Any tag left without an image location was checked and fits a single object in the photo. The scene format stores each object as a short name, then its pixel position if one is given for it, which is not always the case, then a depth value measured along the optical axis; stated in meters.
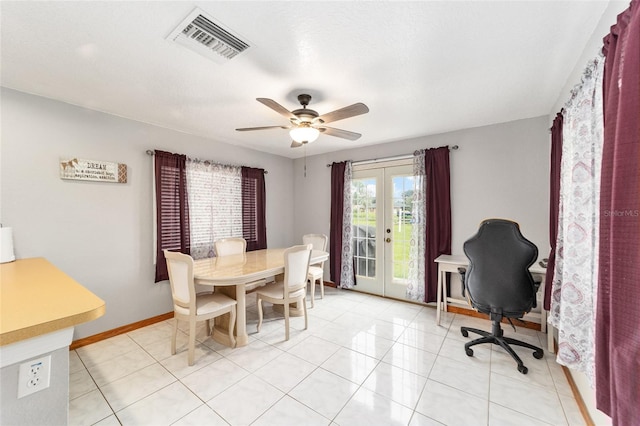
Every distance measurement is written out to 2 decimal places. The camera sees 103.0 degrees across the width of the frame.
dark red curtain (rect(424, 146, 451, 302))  3.43
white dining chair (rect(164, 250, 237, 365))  2.20
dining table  2.27
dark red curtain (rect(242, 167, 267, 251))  4.13
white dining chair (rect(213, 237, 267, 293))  3.44
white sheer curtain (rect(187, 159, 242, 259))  3.47
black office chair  2.18
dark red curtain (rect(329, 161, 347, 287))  4.37
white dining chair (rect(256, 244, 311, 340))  2.69
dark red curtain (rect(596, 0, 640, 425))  0.83
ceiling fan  2.01
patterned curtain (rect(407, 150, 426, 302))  3.60
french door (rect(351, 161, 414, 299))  3.87
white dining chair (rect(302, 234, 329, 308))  3.63
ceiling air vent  1.45
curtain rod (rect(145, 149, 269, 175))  3.04
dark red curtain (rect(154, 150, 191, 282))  3.10
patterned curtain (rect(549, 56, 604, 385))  1.34
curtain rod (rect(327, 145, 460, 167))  3.42
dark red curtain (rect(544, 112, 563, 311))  2.06
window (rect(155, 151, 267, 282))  3.15
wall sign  2.48
